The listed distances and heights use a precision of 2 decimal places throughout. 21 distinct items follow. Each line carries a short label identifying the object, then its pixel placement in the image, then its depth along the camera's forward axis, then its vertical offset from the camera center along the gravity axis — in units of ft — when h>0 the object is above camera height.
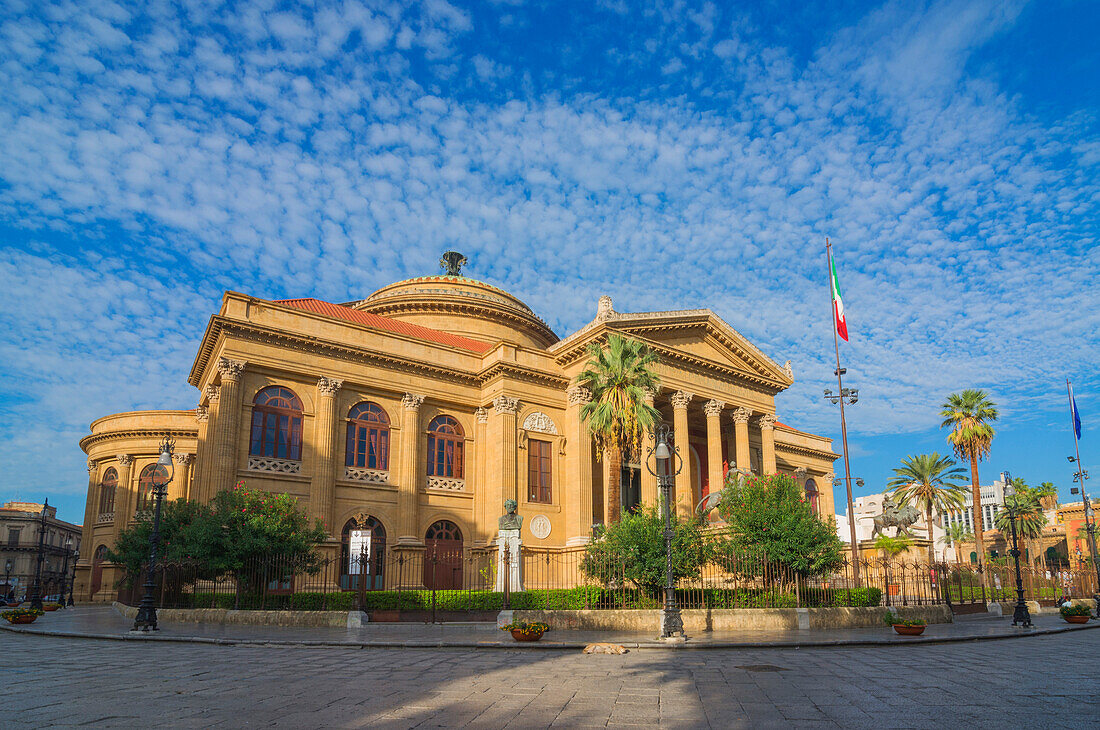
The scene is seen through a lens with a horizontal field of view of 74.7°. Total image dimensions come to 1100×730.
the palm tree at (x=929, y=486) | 178.91 +9.47
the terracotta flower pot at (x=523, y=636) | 53.96 -8.05
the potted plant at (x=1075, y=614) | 82.01 -10.08
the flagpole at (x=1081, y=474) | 129.45 +9.25
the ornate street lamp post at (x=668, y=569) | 57.77 -3.53
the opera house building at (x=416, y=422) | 102.37 +16.88
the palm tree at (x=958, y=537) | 184.03 -4.61
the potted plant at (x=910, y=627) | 60.44 -8.50
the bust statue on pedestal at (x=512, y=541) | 86.02 -1.77
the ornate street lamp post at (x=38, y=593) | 103.59 -10.31
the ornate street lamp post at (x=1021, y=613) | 72.13 -8.80
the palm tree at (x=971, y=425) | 159.12 +21.32
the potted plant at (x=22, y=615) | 71.20 -8.43
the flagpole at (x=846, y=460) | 102.63 +9.17
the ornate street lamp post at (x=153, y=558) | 62.75 -2.76
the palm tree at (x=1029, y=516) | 246.06 +2.56
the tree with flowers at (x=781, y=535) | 80.69 -1.15
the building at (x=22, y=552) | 257.14 -8.45
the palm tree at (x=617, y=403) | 100.32 +16.98
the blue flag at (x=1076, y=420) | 144.96 +20.41
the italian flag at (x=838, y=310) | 109.40 +32.17
